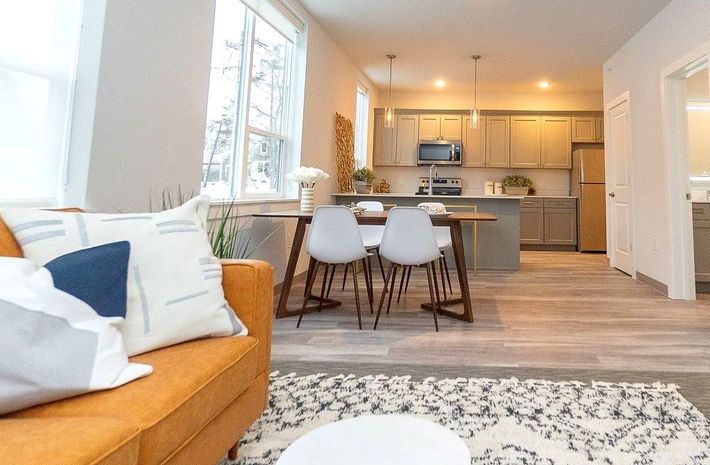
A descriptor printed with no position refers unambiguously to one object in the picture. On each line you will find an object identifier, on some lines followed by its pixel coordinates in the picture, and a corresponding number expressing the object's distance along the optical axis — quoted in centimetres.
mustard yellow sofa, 64
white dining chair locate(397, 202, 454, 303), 315
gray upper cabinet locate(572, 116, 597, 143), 704
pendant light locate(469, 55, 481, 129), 480
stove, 742
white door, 467
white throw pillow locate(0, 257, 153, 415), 73
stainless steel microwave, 723
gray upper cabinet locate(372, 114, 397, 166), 747
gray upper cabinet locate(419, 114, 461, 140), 737
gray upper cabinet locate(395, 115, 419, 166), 744
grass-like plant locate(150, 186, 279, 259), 224
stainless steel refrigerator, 672
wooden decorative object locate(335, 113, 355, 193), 532
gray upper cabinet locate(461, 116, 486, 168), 734
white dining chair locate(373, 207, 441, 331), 264
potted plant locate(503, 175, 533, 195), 723
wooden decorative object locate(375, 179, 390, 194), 688
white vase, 329
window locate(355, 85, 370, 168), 684
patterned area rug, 127
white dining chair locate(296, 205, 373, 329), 271
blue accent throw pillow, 89
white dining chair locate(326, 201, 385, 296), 340
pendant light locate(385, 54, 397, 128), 499
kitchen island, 502
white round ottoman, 76
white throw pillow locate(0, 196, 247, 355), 102
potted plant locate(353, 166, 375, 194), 554
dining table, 285
